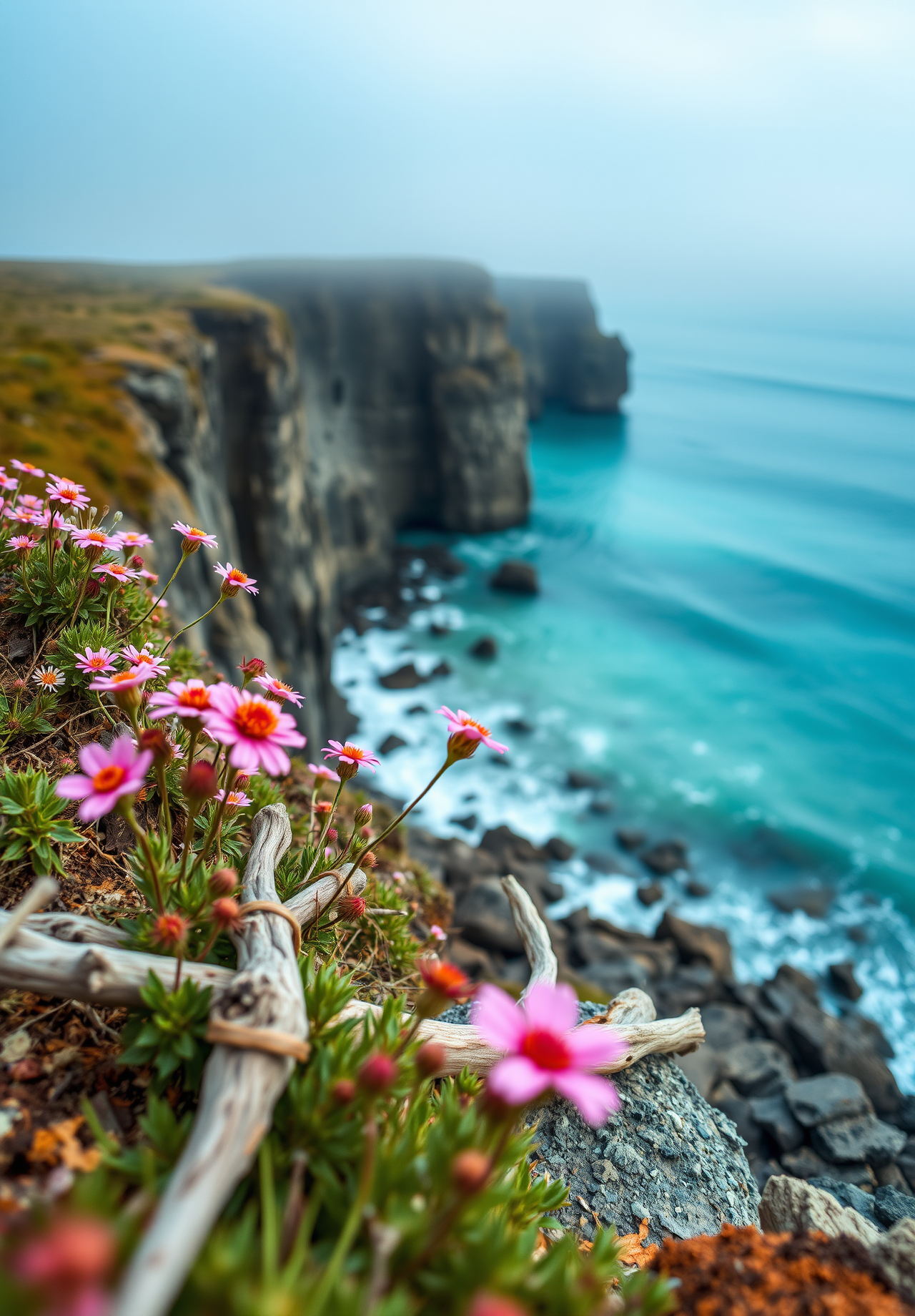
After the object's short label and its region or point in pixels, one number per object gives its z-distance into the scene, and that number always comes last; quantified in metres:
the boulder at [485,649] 30.98
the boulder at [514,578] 37.75
